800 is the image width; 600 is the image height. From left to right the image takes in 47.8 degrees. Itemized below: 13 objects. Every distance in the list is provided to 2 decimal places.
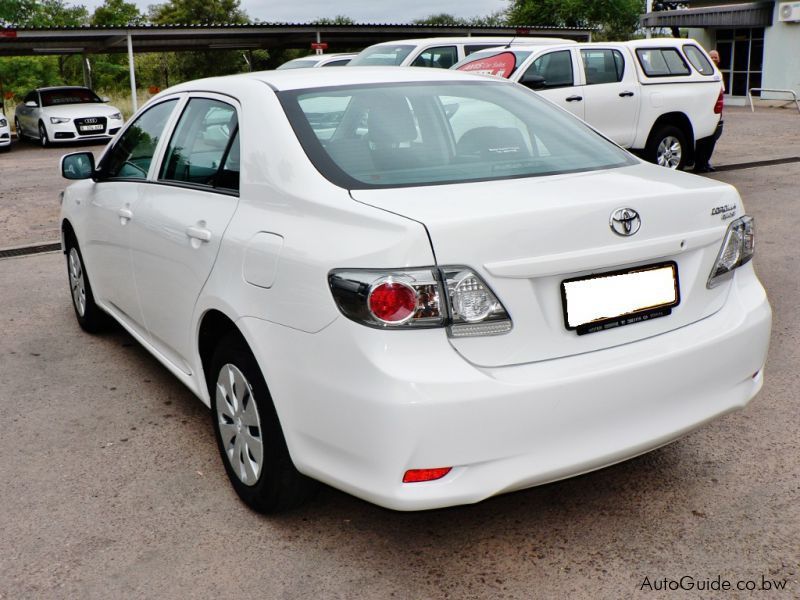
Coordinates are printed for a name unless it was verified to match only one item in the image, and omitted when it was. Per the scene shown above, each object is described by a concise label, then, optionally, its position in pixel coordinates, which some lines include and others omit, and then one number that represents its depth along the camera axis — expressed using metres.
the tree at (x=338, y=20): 63.10
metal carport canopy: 25.83
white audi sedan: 20.92
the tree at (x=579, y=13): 55.62
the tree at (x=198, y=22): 56.25
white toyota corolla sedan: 2.48
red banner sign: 11.52
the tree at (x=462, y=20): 69.19
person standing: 12.41
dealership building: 27.67
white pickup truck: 11.64
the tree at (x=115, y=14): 62.38
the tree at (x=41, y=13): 48.00
